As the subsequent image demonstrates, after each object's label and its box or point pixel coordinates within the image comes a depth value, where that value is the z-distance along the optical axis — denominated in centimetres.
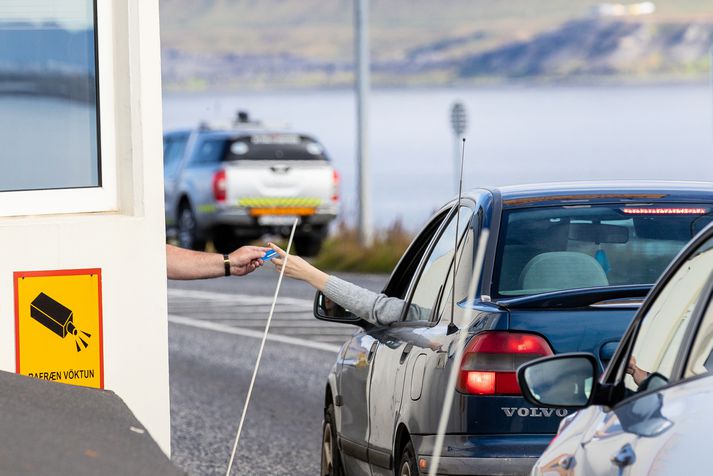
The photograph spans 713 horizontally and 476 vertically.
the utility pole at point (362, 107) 5661
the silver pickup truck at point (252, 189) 5838
